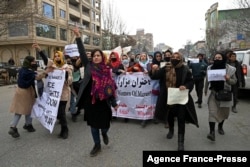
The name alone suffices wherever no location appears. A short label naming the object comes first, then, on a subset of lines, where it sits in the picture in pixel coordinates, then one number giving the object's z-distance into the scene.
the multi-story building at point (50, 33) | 37.47
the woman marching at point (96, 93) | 4.34
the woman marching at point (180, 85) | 4.75
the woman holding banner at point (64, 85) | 5.59
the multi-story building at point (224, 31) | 26.11
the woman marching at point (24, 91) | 5.61
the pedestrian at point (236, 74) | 7.84
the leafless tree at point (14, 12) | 16.17
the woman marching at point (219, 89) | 5.27
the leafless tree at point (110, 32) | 43.88
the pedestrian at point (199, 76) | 9.33
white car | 9.66
